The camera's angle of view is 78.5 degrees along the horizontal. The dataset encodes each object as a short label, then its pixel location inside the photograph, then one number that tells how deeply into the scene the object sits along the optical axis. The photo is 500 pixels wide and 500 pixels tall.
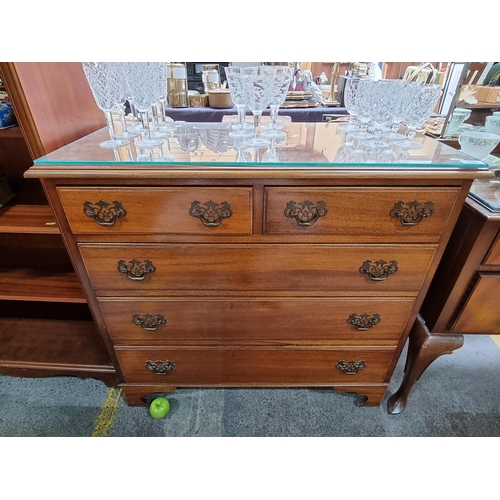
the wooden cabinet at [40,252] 0.95
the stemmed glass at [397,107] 0.99
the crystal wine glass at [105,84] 0.94
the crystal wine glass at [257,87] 0.95
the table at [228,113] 2.77
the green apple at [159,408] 1.36
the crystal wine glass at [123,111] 0.97
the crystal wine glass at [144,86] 0.96
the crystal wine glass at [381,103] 0.99
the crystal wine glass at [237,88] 0.96
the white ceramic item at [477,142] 1.10
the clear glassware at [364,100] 1.03
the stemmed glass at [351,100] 1.08
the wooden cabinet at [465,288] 0.94
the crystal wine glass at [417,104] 0.96
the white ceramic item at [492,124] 1.25
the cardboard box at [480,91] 1.23
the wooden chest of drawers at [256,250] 0.84
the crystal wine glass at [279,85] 0.96
